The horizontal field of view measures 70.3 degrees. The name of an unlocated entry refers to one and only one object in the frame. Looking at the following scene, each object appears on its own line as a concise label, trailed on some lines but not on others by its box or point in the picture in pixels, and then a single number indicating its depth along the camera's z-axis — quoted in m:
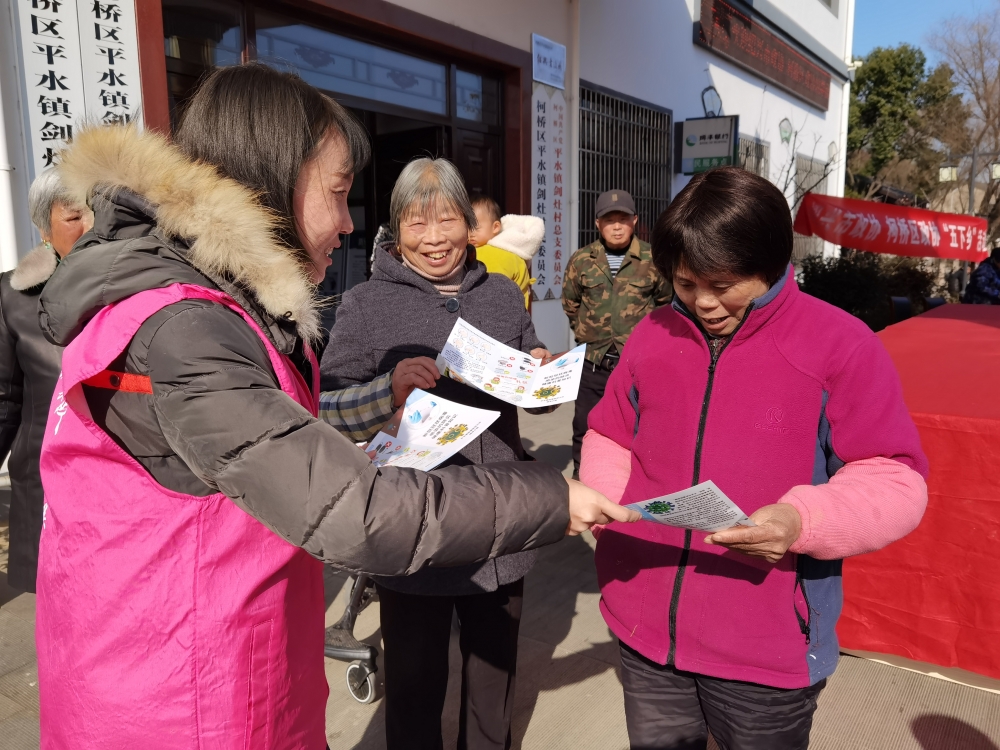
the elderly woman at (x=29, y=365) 2.40
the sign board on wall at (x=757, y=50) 10.63
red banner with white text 8.46
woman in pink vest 0.90
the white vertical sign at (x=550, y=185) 7.46
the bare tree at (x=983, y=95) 18.88
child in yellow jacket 4.07
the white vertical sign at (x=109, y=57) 3.86
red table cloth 2.40
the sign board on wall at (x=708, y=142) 9.65
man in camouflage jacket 4.44
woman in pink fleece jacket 1.28
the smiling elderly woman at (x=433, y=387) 1.85
